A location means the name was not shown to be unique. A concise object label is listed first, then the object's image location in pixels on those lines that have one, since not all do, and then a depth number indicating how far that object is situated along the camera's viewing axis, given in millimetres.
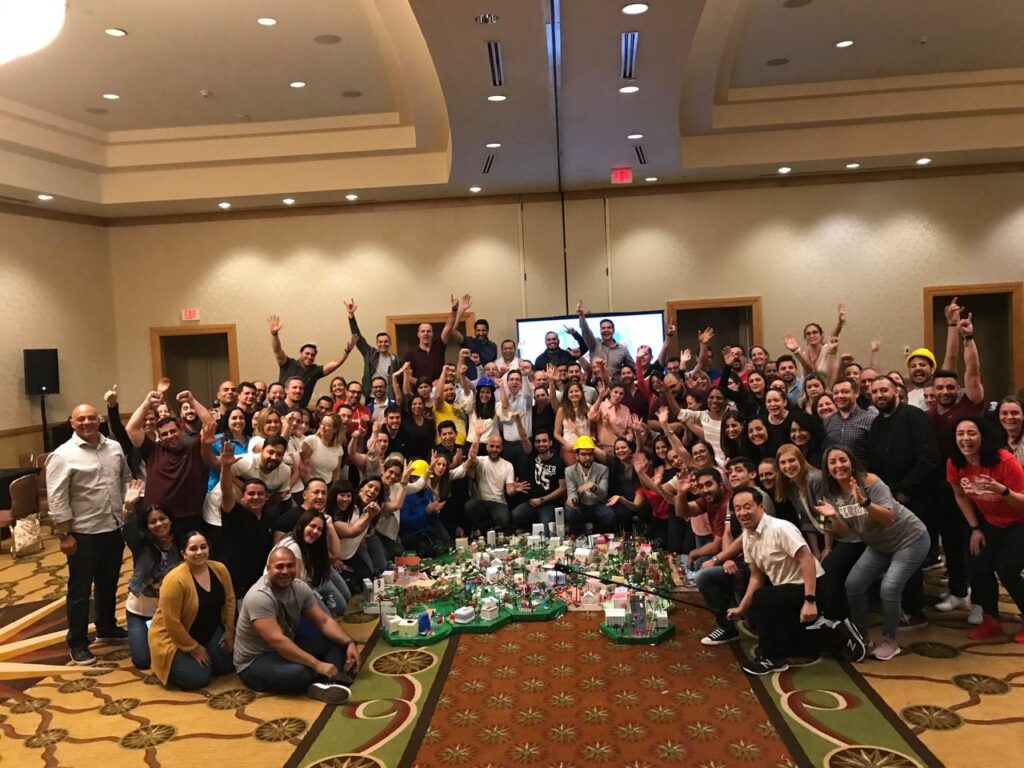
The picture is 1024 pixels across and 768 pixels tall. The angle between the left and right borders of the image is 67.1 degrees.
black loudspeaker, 9688
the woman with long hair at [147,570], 4387
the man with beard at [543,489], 7199
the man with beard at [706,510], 5066
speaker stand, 9880
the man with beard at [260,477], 4984
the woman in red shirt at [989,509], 4266
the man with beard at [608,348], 9039
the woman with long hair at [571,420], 7320
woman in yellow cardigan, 4152
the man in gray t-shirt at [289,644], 4051
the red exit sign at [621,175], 9578
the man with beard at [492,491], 7211
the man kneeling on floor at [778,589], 4148
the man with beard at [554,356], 8805
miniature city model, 4801
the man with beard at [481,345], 9062
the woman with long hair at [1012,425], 4523
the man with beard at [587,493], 6910
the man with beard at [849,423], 5082
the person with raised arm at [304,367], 8383
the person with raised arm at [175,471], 4902
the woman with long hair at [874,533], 4141
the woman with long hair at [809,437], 4961
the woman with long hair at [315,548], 4496
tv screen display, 10203
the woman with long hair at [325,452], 5953
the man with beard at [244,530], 4852
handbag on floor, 7336
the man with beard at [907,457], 4723
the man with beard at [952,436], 4898
